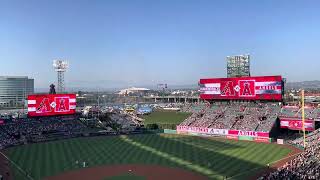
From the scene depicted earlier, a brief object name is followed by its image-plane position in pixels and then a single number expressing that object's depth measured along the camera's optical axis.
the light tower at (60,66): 88.69
